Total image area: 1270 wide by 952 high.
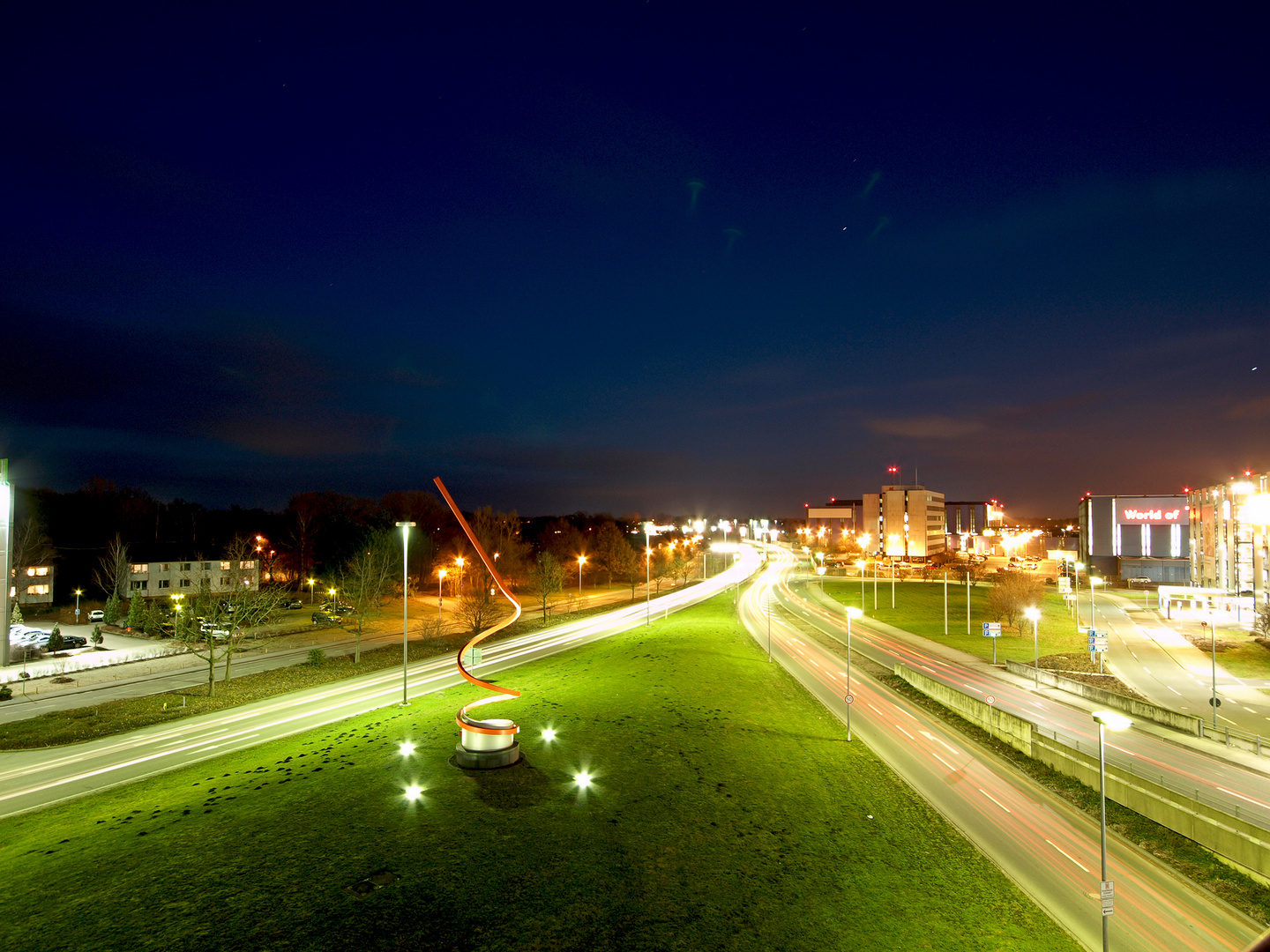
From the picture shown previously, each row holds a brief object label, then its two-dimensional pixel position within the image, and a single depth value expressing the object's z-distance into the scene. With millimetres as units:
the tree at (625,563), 105438
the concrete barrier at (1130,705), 31797
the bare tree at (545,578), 67388
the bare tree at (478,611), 54834
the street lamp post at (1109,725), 15547
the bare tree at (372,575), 49709
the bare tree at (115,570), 69062
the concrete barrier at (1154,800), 19734
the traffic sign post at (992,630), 47062
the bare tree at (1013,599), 65062
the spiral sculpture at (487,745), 24234
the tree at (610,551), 107812
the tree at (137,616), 56312
